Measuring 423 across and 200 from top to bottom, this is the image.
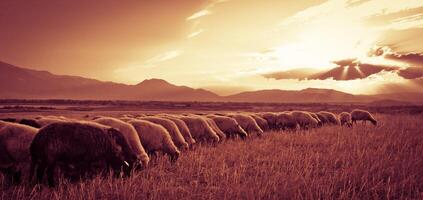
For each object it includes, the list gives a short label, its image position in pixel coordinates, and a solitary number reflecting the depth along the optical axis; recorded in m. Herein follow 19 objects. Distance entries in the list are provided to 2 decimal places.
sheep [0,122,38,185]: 5.58
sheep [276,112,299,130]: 18.78
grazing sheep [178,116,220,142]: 11.09
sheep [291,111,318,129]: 19.19
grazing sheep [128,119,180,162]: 7.65
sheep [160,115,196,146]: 9.99
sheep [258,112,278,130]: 18.97
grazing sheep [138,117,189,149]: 8.94
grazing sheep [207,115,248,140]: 13.25
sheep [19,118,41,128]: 8.66
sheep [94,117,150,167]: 6.32
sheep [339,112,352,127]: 24.00
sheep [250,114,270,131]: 17.35
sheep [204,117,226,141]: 12.07
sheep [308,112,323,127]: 20.34
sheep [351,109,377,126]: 22.51
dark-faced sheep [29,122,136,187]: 5.12
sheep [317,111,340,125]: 22.61
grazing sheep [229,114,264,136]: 14.83
